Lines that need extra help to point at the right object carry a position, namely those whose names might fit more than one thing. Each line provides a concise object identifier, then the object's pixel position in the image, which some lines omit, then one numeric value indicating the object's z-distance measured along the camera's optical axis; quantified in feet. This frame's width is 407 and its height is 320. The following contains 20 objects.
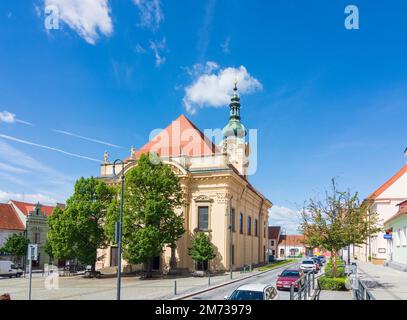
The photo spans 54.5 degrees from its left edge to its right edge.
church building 148.46
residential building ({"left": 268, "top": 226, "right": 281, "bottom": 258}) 370.22
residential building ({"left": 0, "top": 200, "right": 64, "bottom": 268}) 189.88
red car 87.04
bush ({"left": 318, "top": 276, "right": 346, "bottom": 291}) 82.99
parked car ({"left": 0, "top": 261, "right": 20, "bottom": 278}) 142.15
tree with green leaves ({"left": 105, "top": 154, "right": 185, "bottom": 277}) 121.90
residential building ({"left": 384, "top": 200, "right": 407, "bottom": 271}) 123.04
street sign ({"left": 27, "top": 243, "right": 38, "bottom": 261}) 57.62
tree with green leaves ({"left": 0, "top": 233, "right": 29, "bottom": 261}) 172.54
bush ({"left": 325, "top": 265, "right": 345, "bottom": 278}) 91.94
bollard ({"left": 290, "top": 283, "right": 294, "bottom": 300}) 47.59
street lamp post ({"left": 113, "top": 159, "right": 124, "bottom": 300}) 61.91
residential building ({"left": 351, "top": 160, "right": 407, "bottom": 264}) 178.15
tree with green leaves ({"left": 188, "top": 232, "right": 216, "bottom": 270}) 135.95
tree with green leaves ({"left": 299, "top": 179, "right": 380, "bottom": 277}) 85.25
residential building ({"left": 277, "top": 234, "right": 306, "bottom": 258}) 398.21
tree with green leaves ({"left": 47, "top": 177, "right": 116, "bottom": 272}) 132.77
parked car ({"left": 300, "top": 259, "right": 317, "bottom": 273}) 143.14
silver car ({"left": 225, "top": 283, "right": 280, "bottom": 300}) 53.52
